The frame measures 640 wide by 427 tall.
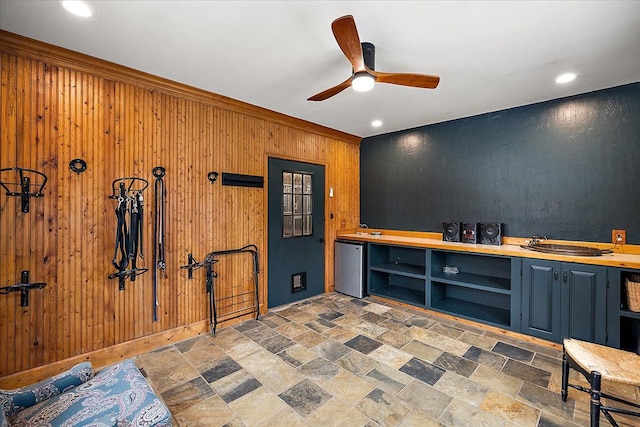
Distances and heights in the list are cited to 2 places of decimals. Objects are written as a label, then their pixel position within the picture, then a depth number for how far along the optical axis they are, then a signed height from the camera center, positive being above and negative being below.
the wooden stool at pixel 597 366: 1.73 -0.98
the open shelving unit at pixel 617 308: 2.64 -0.88
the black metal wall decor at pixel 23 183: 2.22 +0.21
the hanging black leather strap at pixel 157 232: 2.94 -0.23
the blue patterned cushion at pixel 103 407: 1.53 -1.10
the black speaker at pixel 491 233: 3.76 -0.29
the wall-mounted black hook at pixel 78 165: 2.49 +0.38
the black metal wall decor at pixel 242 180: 3.51 +0.38
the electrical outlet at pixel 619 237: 3.09 -0.27
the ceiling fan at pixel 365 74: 1.89 +1.05
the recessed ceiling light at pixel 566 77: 2.82 +1.32
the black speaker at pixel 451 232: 4.11 -0.30
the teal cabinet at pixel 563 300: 2.74 -0.89
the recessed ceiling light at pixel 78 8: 1.84 +1.31
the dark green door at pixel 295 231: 4.11 -0.31
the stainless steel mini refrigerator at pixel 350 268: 4.61 -0.92
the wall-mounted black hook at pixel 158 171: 2.94 +0.40
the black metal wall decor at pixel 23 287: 2.21 -0.60
